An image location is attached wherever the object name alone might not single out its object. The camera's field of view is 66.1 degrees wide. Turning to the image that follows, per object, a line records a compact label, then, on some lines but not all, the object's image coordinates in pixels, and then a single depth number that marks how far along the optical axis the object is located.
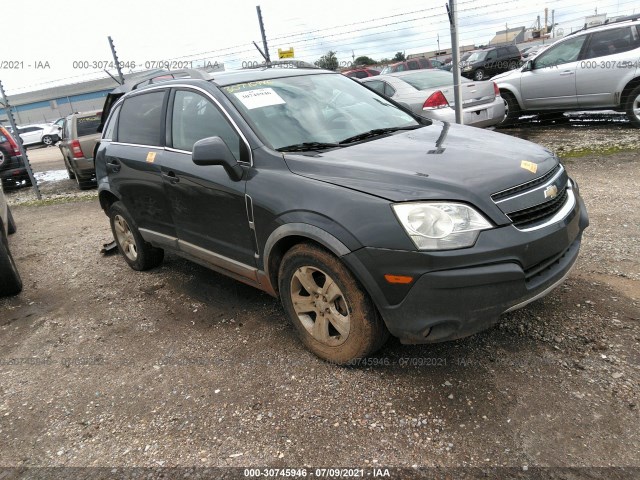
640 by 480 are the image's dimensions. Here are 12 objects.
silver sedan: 7.88
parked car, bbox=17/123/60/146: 29.45
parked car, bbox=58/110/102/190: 10.16
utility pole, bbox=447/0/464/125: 6.12
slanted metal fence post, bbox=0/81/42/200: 9.65
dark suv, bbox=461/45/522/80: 22.98
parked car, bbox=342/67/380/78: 20.69
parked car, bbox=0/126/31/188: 11.50
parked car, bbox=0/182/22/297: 4.59
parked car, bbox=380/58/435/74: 21.27
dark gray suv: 2.40
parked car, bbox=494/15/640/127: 8.41
